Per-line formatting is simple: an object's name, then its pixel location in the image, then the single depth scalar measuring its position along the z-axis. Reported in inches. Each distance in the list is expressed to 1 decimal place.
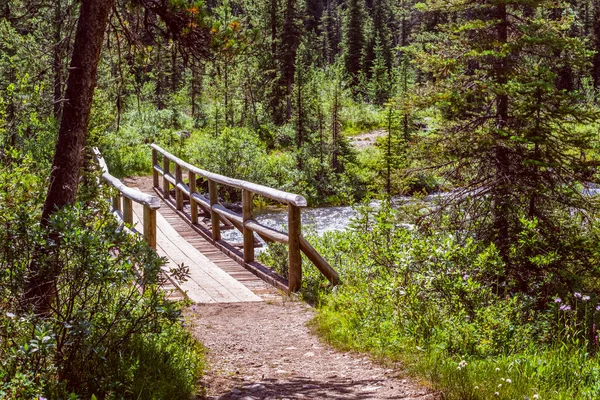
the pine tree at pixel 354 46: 2212.1
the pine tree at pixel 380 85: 1957.1
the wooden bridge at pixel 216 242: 320.2
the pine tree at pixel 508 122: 337.4
